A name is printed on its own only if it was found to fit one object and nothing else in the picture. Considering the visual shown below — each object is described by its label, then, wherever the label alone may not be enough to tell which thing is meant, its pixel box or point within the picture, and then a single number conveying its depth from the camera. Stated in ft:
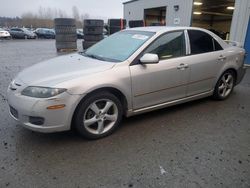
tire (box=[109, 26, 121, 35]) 46.73
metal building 31.40
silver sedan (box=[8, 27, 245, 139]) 9.46
